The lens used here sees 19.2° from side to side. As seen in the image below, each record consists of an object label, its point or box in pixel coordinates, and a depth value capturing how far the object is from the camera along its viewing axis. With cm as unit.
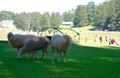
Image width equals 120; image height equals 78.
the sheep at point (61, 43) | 1769
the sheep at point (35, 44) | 1877
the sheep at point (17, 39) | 1964
